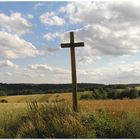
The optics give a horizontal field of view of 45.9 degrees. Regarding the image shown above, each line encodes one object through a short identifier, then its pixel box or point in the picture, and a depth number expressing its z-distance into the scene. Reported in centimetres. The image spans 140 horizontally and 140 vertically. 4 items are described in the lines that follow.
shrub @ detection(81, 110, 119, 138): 397
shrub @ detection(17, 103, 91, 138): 396
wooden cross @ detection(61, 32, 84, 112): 496
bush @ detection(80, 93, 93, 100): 2743
